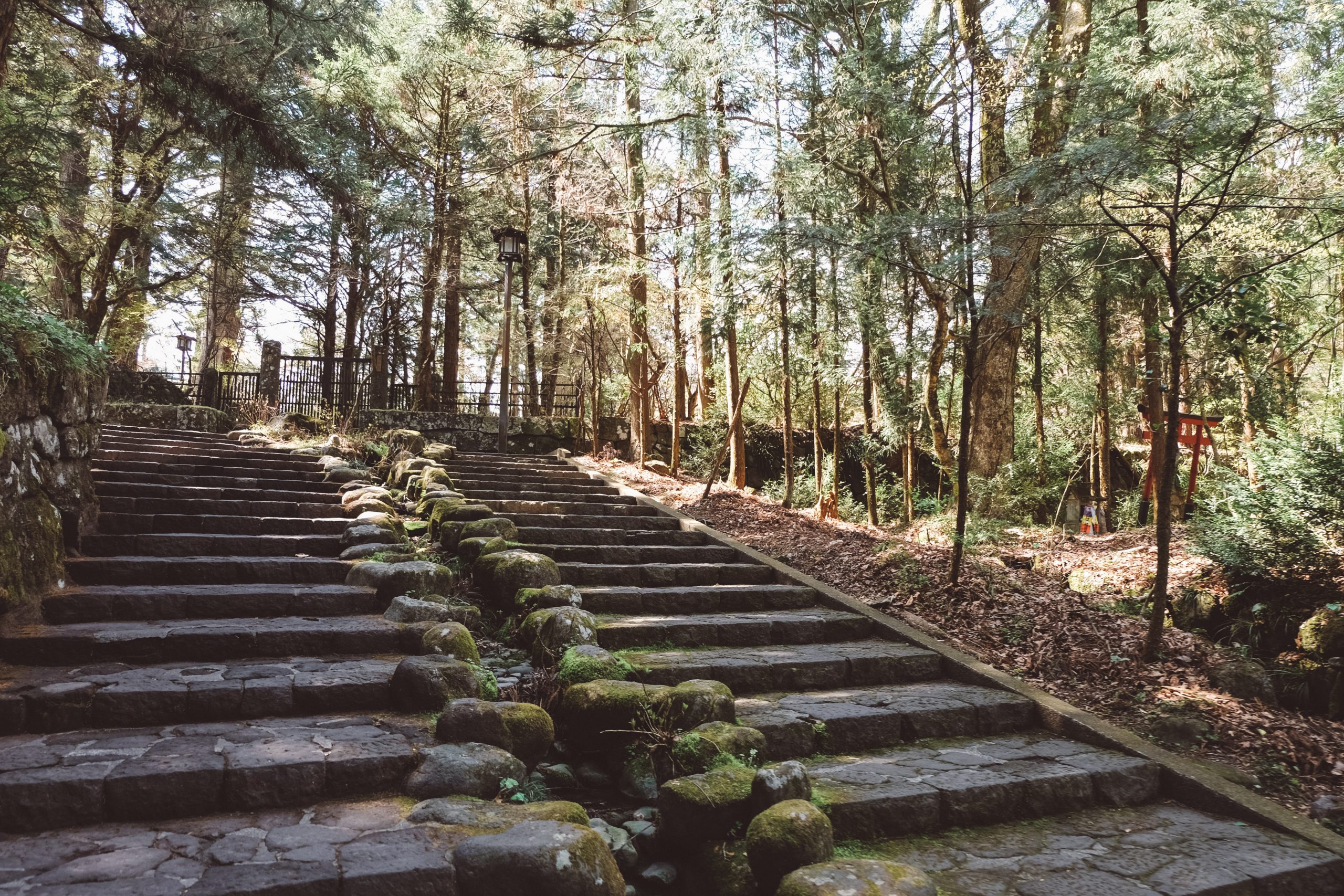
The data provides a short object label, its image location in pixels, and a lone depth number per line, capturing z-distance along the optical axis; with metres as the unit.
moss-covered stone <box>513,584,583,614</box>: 4.73
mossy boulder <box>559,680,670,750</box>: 3.49
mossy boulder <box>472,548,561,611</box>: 4.96
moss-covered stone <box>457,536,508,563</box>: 5.43
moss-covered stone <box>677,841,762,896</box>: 2.71
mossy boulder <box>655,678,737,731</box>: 3.48
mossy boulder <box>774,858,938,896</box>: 2.42
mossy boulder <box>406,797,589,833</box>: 2.68
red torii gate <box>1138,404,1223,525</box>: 9.34
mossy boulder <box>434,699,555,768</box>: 3.18
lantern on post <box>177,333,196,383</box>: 19.25
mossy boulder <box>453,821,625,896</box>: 2.34
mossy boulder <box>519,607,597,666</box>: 4.23
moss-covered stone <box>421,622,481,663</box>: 3.96
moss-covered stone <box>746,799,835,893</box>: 2.62
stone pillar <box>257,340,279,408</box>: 14.04
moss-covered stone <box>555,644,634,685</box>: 3.82
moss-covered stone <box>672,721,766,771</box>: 3.21
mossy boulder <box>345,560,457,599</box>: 4.83
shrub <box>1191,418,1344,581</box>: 5.24
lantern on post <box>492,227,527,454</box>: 11.65
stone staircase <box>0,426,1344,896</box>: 2.46
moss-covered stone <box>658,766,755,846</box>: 2.88
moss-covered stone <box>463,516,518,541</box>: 5.85
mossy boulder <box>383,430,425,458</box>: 9.39
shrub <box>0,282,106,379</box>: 4.00
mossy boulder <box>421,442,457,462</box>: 9.37
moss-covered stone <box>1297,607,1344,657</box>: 4.61
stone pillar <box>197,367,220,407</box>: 14.18
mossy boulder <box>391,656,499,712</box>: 3.54
